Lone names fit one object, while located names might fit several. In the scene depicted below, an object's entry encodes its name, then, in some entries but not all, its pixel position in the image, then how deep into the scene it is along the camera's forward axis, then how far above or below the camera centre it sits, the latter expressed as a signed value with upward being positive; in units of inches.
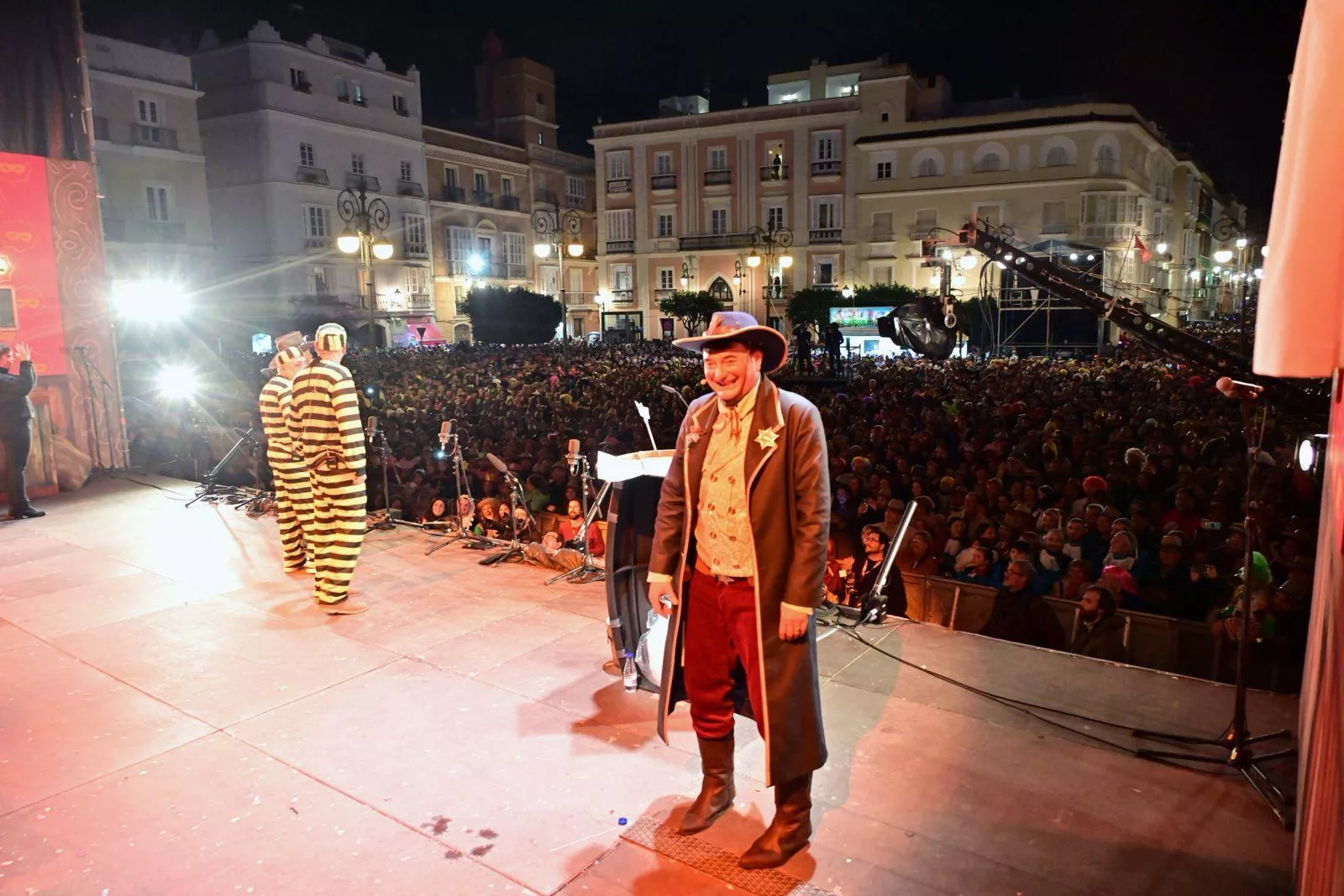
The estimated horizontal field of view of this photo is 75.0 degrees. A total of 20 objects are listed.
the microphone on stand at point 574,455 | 244.4 -42.9
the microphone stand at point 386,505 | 300.2 -72.1
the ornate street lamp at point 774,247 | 1533.0 +94.7
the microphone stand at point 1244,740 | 129.1 -67.5
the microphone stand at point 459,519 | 271.1 -69.2
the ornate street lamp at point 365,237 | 512.4 +40.4
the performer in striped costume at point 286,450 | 226.2 -38.0
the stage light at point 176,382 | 658.2 -67.1
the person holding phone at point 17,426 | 312.3 -42.9
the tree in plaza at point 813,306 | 1358.3 -10.0
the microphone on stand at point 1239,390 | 135.6 -14.3
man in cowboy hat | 112.8 -34.7
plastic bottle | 162.1 -68.8
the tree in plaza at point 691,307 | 1412.4 -10.8
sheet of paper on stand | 155.8 -29.5
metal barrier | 180.7 -71.5
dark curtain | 351.6 +90.8
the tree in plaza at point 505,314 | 1556.3 -22.3
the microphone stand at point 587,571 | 232.8 -71.4
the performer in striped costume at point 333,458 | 207.0 -36.7
